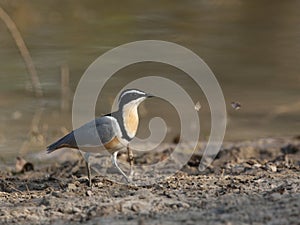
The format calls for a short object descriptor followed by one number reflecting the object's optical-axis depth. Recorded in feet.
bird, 25.53
